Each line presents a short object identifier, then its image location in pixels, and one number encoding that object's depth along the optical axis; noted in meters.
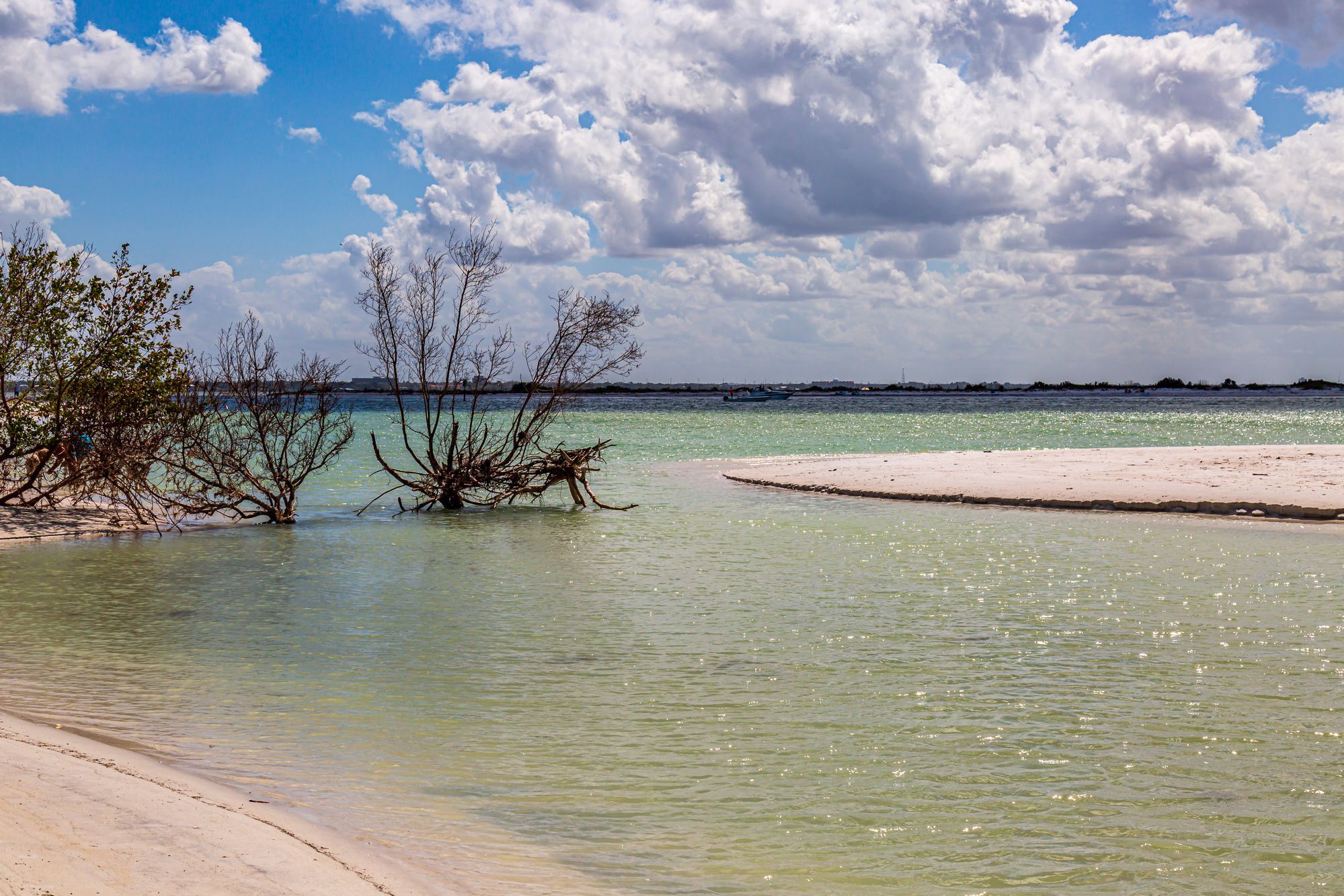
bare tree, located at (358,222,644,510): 28.81
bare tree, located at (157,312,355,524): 25.28
